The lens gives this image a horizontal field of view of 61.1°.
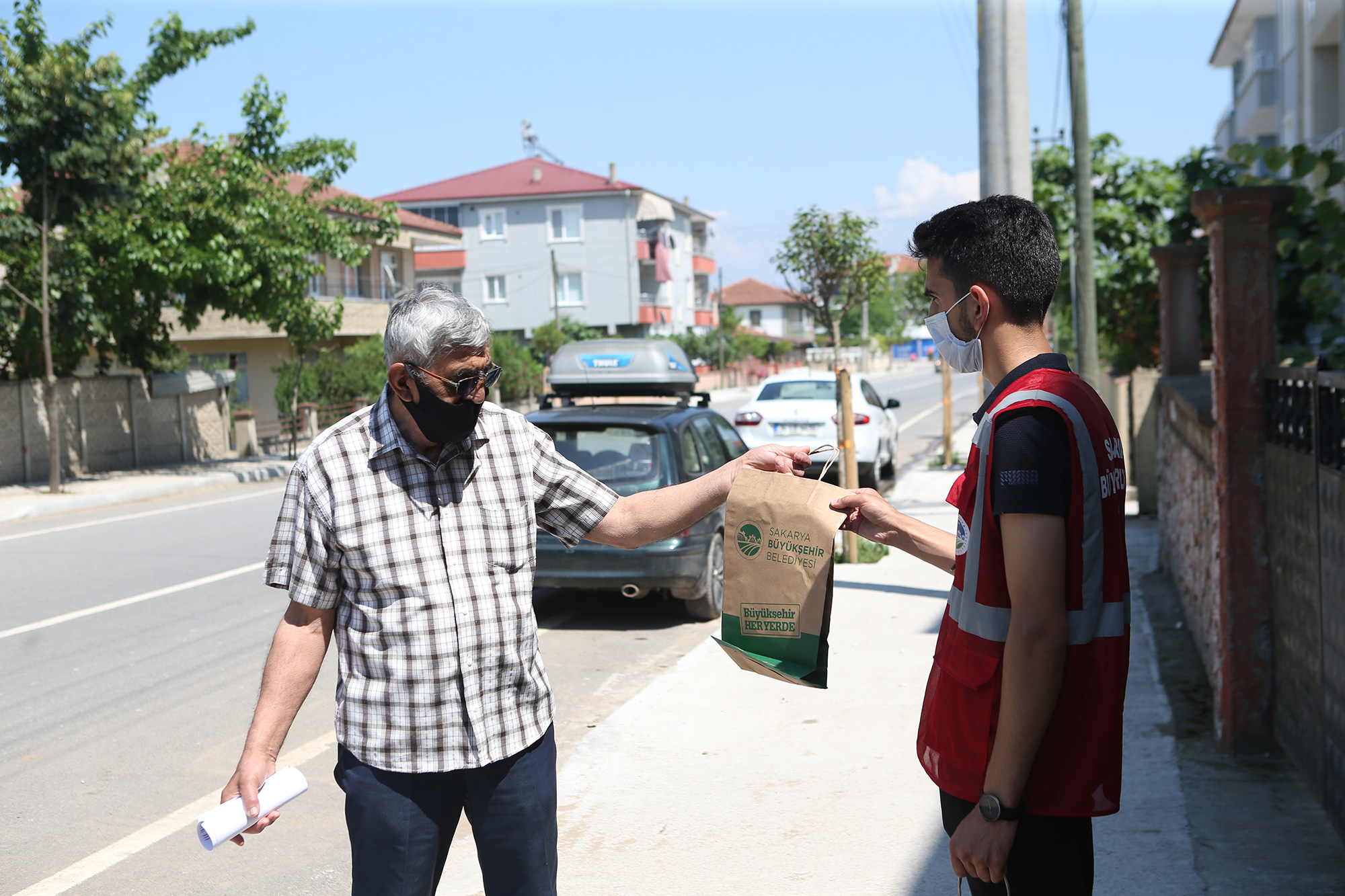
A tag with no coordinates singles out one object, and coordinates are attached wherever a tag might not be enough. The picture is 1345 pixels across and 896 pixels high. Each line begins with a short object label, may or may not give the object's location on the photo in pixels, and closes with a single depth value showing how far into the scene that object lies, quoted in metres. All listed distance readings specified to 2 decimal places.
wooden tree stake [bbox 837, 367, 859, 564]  9.48
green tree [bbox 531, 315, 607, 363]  47.50
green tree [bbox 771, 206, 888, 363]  18.28
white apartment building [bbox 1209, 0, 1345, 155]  21.88
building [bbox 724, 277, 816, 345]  104.06
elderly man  2.49
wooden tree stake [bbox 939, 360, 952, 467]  18.12
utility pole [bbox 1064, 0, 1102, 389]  11.65
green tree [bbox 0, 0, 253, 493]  16.77
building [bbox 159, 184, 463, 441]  31.77
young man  1.97
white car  15.29
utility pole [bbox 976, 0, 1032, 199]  7.42
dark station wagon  7.64
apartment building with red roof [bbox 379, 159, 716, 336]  55.75
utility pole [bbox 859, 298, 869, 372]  81.69
